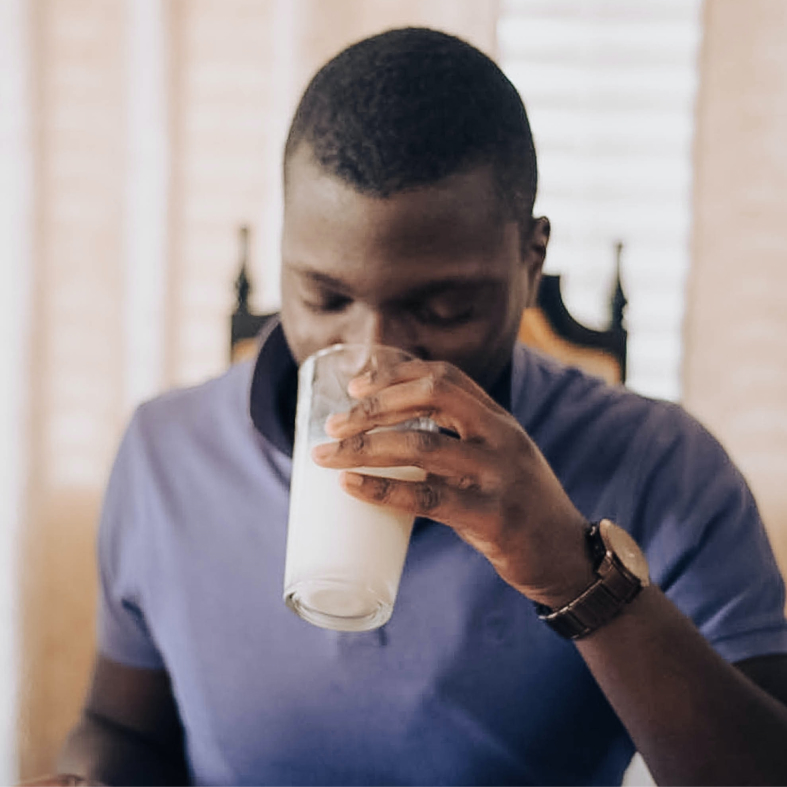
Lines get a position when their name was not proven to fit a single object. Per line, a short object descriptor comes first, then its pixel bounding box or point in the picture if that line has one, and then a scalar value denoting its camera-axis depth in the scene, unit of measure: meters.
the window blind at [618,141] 1.89
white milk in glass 0.56
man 0.59
